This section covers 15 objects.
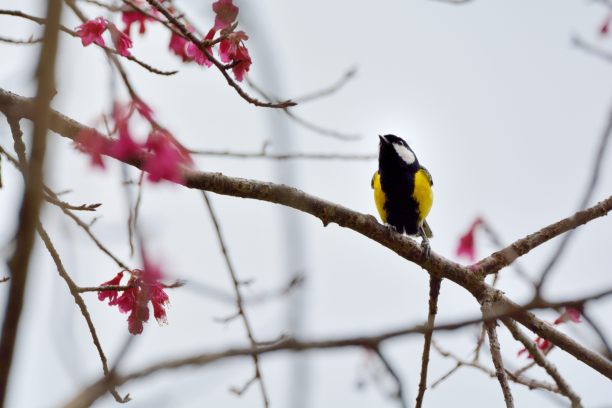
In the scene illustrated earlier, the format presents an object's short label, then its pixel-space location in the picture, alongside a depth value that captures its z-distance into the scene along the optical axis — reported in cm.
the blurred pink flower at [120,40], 562
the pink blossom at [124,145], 418
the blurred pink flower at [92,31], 566
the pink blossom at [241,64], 550
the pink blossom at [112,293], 558
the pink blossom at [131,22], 676
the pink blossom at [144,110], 425
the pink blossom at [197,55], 572
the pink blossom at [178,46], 674
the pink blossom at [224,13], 527
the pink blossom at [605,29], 987
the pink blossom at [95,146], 459
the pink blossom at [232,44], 548
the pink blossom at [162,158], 421
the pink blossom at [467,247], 885
